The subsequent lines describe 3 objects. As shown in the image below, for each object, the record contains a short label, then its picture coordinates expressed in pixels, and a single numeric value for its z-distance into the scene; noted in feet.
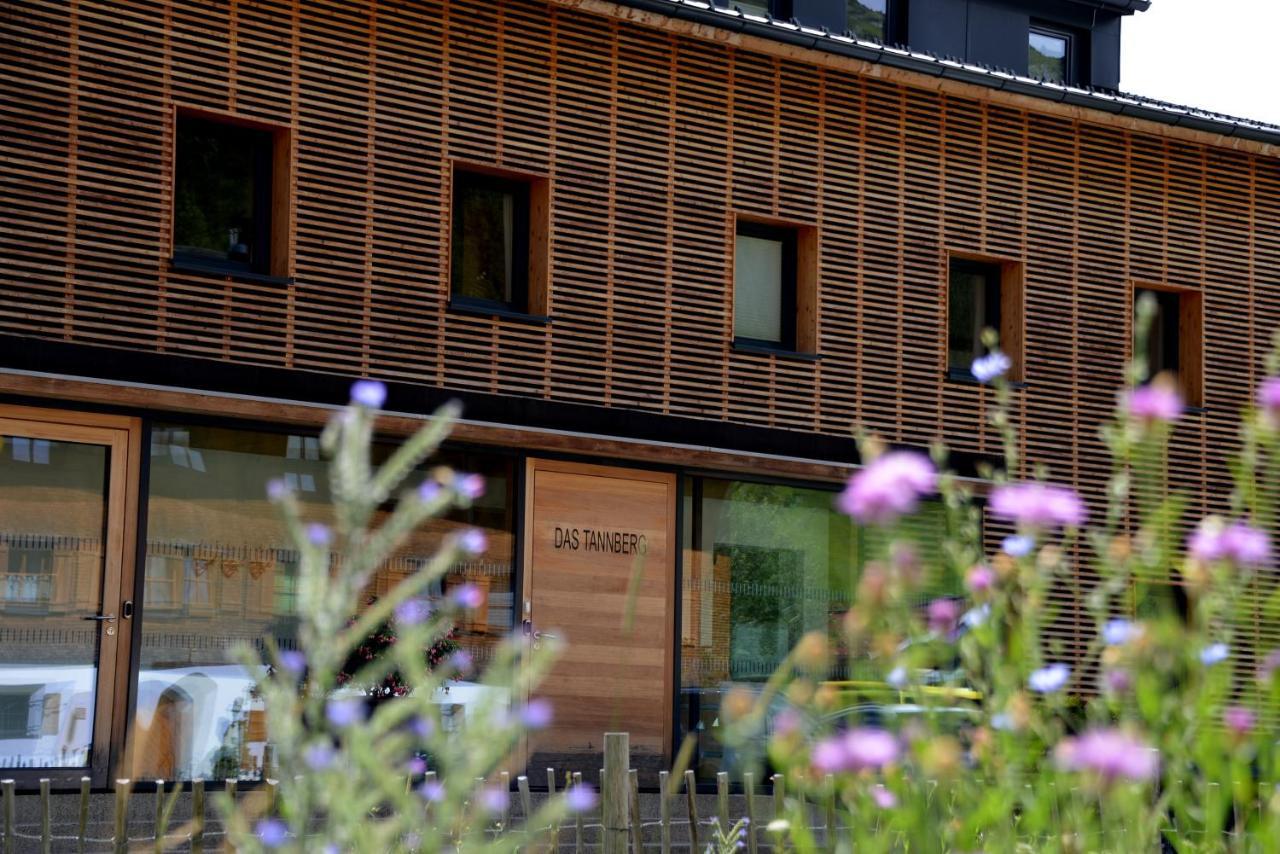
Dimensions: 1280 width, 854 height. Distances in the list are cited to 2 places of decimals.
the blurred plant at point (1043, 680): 13.48
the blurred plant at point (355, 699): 12.94
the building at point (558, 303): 71.51
